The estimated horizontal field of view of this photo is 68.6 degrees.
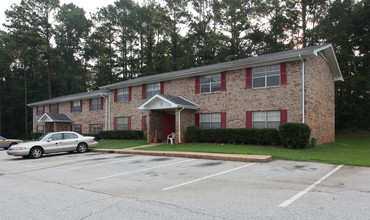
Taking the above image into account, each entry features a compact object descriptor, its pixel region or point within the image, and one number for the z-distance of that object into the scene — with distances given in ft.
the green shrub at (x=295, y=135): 46.56
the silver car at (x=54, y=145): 47.96
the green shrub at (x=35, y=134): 113.33
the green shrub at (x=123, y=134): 75.97
